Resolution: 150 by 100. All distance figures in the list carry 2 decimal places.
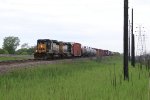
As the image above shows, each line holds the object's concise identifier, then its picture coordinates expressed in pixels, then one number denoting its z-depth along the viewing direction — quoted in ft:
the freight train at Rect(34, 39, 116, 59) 172.45
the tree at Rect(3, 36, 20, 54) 563.07
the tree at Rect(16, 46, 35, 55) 470.39
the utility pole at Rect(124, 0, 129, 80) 77.20
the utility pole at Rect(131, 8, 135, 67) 160.42
